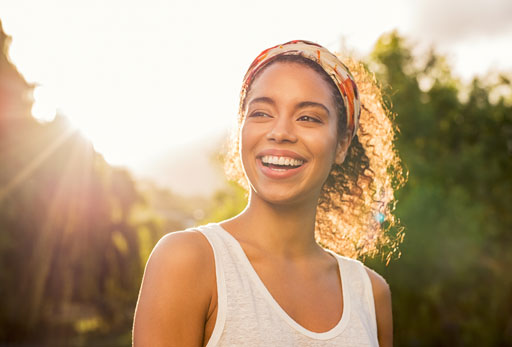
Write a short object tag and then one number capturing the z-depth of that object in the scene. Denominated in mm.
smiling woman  1713
